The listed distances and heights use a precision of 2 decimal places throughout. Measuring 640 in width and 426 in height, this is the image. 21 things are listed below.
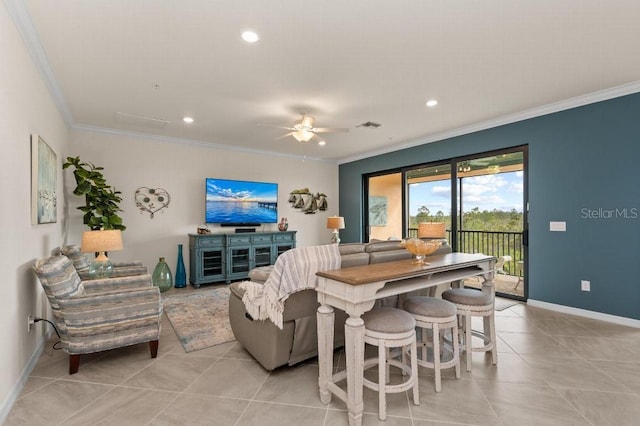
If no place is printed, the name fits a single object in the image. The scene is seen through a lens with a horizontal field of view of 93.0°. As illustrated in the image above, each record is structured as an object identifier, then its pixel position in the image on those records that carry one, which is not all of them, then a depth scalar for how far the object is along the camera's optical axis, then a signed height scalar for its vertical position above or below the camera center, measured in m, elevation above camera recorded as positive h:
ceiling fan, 3.79 +1.07
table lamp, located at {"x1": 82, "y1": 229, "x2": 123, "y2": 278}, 3.16 -0.32
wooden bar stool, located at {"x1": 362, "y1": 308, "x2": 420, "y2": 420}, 1.84 -0.76
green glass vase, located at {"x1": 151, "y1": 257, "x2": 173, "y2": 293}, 4.80 -0.97
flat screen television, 5.68 +0.25
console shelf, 5.20 -0.72
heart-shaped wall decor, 5.14 +0.27
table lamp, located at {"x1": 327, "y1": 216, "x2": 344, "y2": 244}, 6.52 -0.18
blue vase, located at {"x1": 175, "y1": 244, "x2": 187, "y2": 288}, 5.27 -1.03
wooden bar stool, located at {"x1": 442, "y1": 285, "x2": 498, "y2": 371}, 2.40 -0.75
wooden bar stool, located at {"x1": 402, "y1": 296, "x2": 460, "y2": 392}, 2.13 -0.75
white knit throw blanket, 2.07 -0.41
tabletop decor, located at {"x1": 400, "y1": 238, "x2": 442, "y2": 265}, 2.29 -0.25
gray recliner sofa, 2.28 -0.88
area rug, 3.01 -1.23
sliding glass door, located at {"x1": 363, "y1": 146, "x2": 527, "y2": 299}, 4.63 +0.17
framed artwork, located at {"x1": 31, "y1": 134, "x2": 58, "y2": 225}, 2.51 +0.31
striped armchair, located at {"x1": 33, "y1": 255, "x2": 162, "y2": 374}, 2.32 -0.79
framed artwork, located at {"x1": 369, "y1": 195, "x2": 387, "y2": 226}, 6.86 +0.08
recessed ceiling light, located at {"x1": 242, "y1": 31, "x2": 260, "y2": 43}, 2.36 +1.41
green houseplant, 4.00 +0.23
